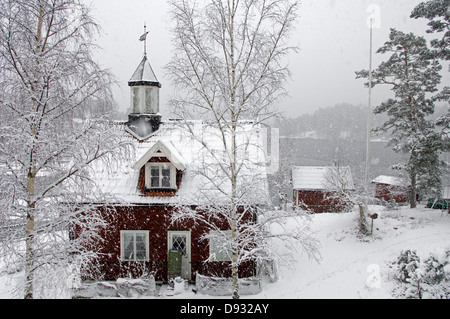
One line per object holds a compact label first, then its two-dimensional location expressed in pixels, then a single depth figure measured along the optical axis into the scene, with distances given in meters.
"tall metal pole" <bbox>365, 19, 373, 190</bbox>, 15.91
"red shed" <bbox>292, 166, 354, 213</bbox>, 26.33
